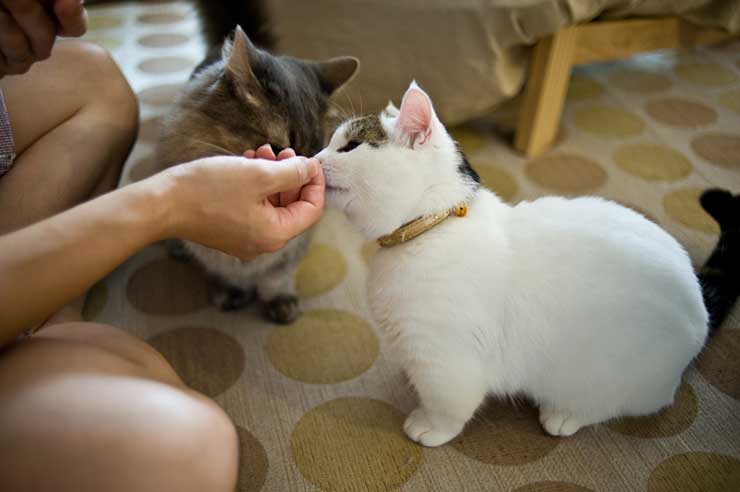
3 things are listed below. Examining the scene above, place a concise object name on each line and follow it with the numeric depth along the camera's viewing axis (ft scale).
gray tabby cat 3.52
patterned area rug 3.21
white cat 2.91
